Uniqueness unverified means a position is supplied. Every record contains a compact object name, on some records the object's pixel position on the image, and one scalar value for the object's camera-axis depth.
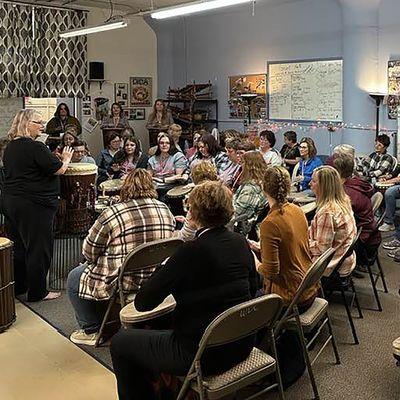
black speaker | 9.76
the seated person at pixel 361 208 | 4.10
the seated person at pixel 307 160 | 6.25
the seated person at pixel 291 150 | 7.43
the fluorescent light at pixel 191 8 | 5.92
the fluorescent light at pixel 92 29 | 7.48
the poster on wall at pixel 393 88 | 7.23
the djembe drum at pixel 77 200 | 4.80
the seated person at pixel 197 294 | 2.17
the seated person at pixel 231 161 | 5.55
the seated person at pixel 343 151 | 4.24
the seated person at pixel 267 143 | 6.69
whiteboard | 7.89
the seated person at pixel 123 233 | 3.21
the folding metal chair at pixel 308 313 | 2.64
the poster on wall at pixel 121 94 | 10.30
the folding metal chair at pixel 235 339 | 2.07
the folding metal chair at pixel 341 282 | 3.49
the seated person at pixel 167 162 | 6.36
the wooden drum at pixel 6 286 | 3.70
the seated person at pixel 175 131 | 7.62
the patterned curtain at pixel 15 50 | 8.85
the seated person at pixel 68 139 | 6.87
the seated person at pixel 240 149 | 5.33
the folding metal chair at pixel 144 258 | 3.00
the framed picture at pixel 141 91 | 10.52
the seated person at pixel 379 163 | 6.68
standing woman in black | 4.14
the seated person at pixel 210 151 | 5.94
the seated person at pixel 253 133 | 8.74
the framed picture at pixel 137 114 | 10.55
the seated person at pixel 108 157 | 6.59
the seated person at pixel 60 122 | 8.98
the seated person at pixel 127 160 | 6.43
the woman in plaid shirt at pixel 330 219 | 3.41
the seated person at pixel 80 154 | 6.27
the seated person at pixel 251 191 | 4.16
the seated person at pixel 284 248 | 2.80
